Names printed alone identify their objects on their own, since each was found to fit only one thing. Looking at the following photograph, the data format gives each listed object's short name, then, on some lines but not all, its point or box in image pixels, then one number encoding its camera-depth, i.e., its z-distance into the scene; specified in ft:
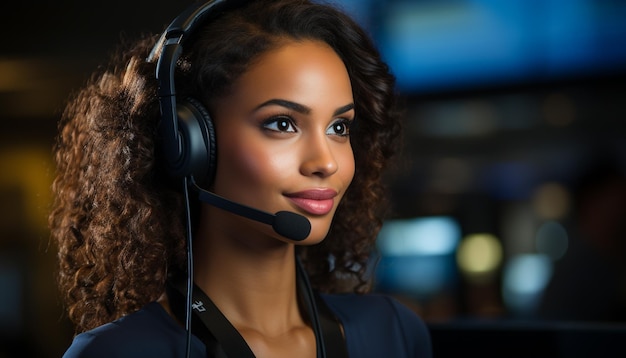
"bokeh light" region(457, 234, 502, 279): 11.66
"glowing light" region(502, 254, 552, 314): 11.35
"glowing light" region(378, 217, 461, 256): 12.09
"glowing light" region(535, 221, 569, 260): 11.22
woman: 3.93
